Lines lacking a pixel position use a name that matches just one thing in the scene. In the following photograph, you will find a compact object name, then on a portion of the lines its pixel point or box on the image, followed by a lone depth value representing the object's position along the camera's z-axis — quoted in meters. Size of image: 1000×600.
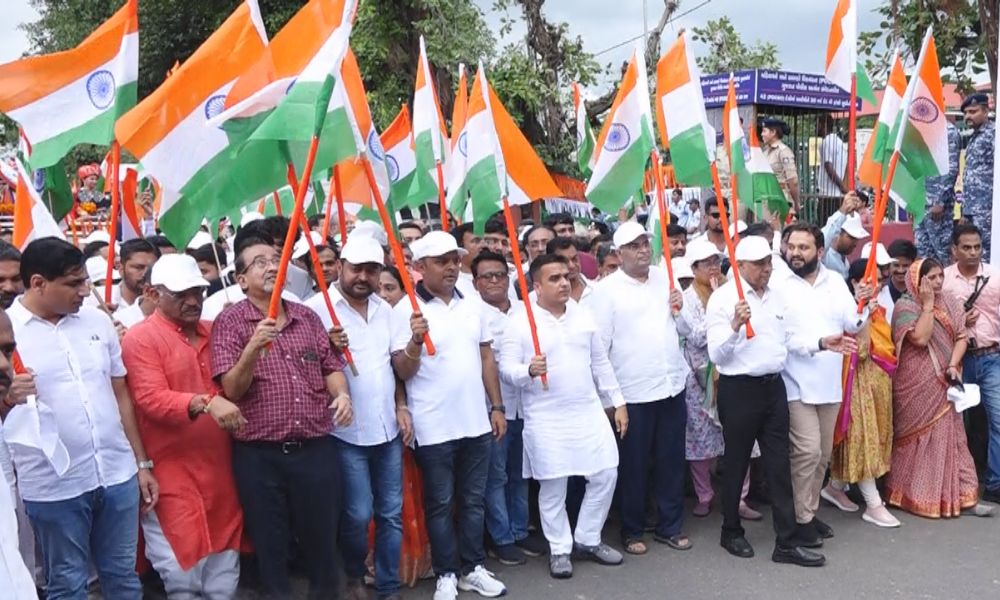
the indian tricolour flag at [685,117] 5.97
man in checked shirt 4.19
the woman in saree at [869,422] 6.00
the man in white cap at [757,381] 5.29
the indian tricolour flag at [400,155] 7.50
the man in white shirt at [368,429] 4.66
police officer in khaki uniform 9.83
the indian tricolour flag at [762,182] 7.72
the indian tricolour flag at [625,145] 6.11
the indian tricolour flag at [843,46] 6.23
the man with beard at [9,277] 4.34
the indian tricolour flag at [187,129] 4.37
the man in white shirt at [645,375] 5.57
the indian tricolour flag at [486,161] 5.70
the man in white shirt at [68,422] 3.79
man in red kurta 4.23
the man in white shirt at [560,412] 5.20
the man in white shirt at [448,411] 4.87
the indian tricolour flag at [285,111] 4.18
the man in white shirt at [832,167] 12.30
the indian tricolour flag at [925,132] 6.09
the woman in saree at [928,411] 6.07
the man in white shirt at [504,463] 5.43
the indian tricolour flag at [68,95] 5.08
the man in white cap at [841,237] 6.82
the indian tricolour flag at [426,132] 6.55
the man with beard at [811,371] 5.49
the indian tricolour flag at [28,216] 4.45
